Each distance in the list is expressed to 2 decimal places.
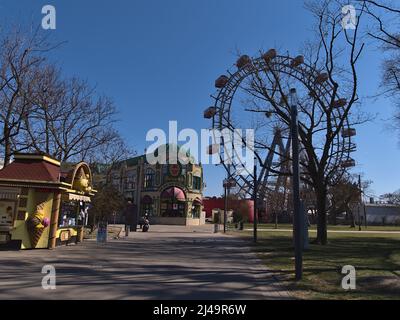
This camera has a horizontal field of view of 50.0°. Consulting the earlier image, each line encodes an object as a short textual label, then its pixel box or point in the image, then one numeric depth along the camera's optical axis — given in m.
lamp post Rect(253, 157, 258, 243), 27.28
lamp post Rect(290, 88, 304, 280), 12.02
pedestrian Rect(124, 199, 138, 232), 39.16
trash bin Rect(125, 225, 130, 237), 33.06
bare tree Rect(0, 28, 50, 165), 22.75
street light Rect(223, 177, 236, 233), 44.26
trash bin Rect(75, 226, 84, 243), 24.58
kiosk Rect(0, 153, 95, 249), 19.16
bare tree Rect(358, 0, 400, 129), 19.34
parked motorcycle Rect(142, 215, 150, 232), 40.84
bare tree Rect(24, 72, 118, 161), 25.66
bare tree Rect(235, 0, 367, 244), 25.44
